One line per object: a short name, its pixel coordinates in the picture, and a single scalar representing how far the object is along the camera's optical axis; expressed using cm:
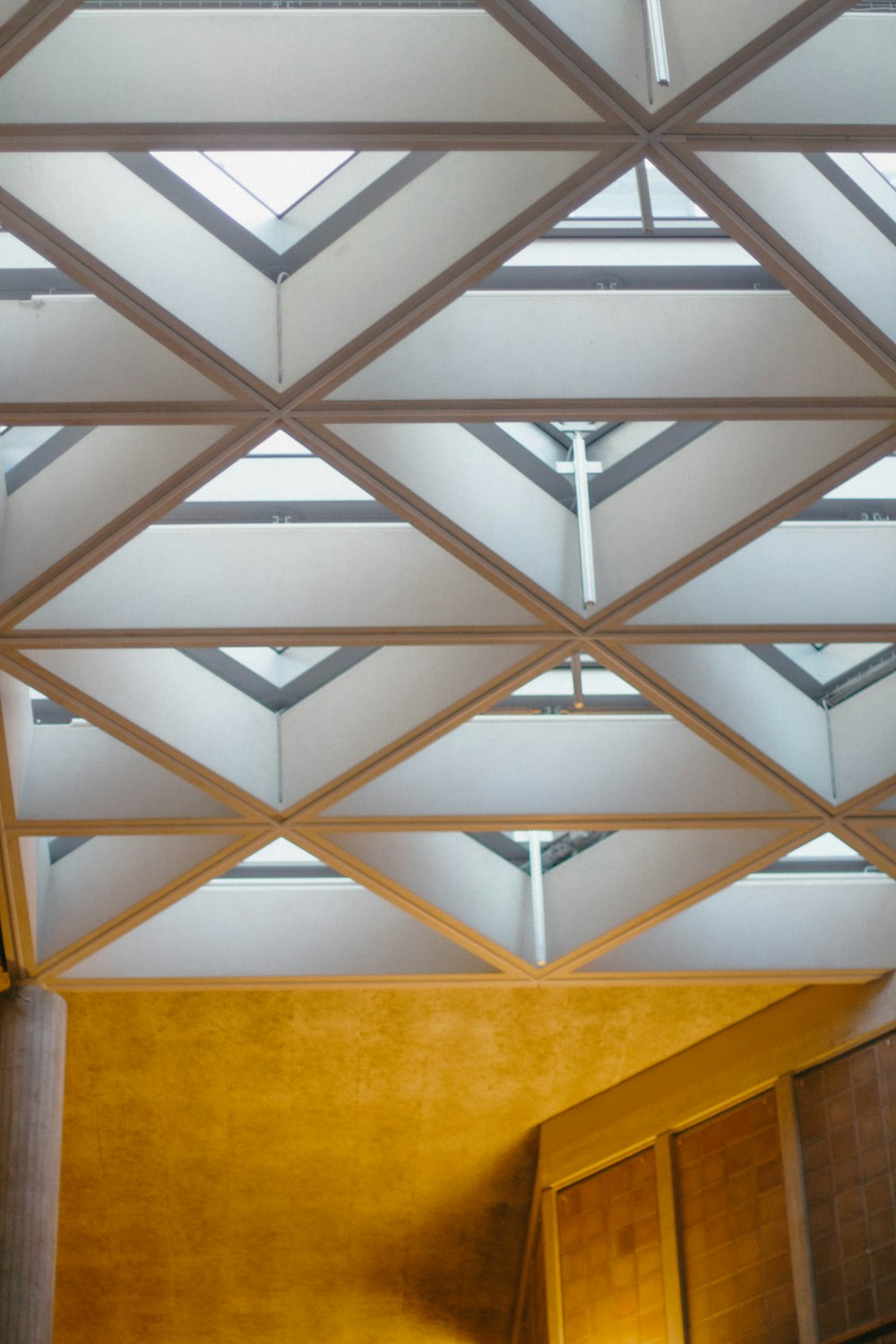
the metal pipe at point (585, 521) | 1585
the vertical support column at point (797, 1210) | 2116
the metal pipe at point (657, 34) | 1113
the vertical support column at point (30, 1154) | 1886
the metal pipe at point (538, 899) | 2097
